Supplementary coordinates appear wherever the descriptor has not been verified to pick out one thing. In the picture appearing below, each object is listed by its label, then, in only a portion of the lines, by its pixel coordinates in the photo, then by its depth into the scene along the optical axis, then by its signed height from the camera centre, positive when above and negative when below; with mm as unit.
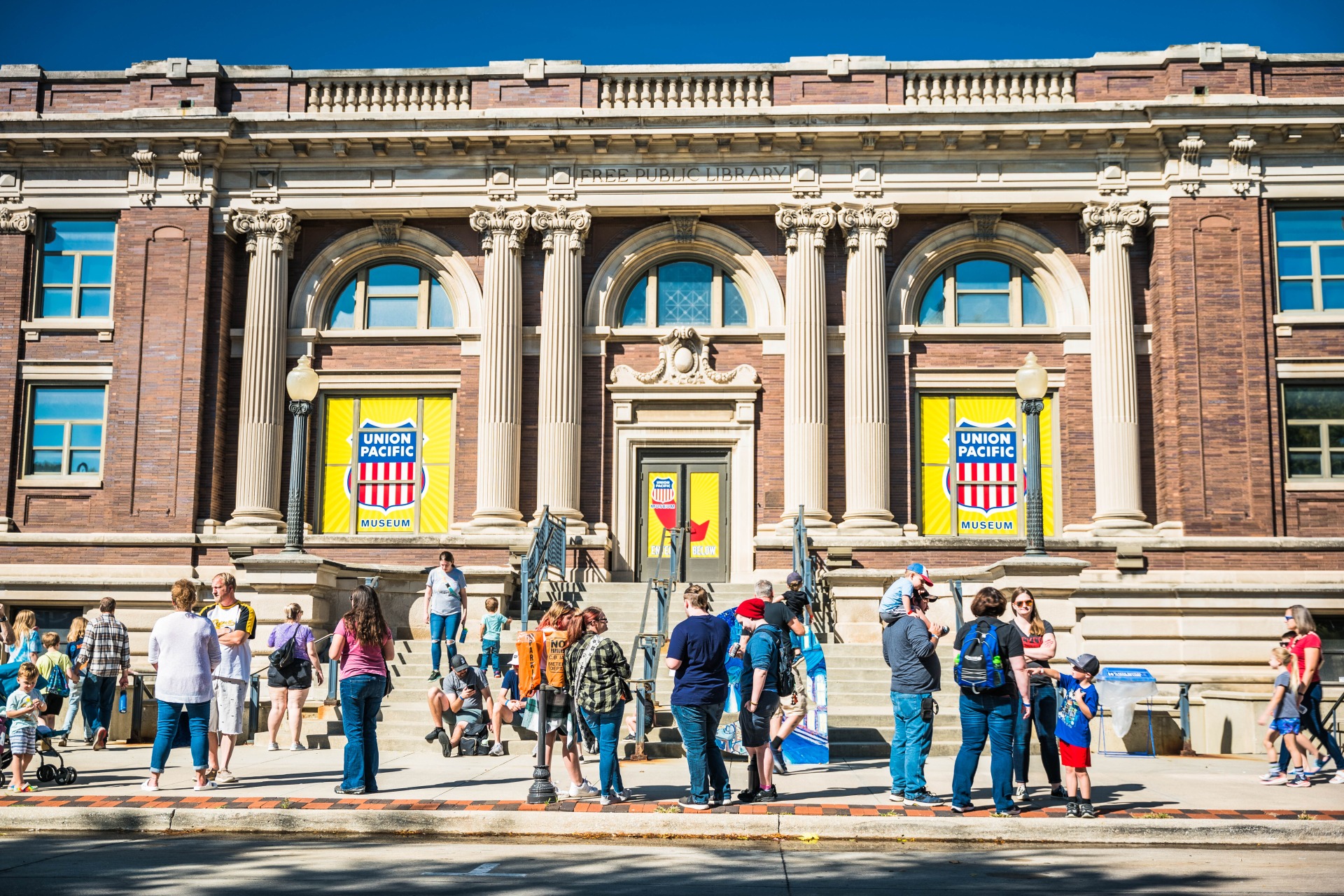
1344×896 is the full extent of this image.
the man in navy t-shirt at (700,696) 10594 -721
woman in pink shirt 11250 -659
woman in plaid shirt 10906 -711
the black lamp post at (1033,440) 17000 +2222
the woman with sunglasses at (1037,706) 11234 -858
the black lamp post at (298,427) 18212 +2504
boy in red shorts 10453 -1099
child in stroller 11805 -1216
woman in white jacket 11609 -638
